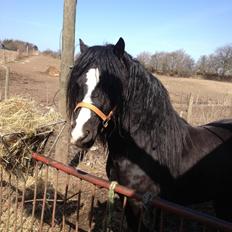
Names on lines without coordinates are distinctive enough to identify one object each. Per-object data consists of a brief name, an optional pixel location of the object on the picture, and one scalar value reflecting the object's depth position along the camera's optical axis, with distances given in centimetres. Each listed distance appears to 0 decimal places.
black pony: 194
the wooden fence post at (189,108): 776
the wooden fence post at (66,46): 333
